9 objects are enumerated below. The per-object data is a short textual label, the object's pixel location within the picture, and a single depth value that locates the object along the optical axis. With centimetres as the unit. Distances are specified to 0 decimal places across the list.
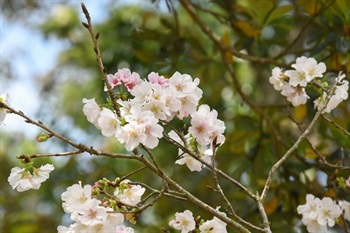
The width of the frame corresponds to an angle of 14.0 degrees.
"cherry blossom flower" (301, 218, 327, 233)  143
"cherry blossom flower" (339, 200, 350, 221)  150
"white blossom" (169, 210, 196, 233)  133
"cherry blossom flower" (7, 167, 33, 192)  130
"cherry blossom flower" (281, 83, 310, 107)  144
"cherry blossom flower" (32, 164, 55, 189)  131
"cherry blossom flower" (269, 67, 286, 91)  145
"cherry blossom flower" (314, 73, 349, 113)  143
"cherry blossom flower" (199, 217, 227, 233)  133
